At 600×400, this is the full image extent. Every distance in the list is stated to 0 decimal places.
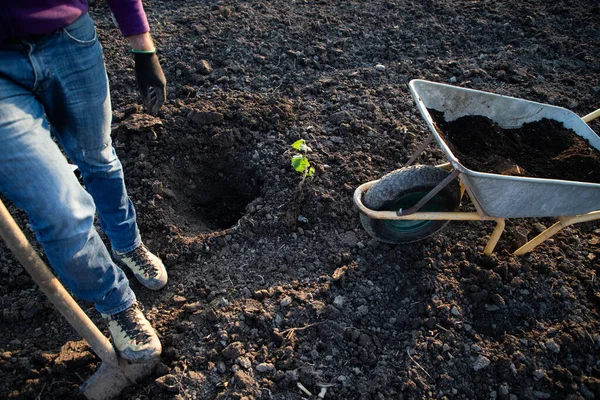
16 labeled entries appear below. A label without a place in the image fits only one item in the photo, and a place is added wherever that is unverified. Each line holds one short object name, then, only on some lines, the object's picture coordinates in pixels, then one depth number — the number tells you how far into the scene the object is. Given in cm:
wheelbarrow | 239
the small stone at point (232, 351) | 242
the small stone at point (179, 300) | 274
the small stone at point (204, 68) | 425
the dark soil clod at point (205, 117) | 368
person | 165
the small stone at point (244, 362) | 238
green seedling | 318
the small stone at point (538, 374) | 241
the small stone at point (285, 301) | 265
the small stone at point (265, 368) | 238
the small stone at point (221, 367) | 238
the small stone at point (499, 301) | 269
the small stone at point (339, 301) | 266
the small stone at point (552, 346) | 250
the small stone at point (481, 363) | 243
